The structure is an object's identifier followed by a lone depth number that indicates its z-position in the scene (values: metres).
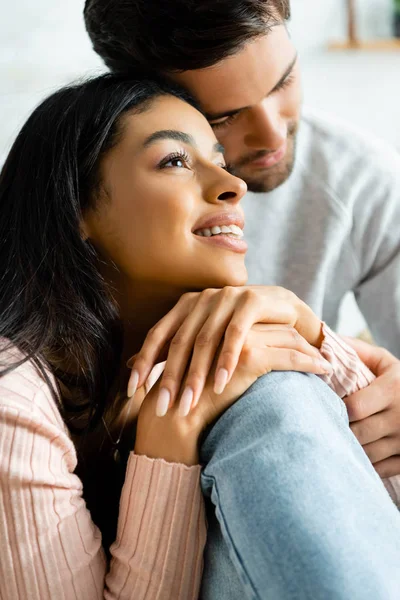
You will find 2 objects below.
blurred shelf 2.87
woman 0.98
